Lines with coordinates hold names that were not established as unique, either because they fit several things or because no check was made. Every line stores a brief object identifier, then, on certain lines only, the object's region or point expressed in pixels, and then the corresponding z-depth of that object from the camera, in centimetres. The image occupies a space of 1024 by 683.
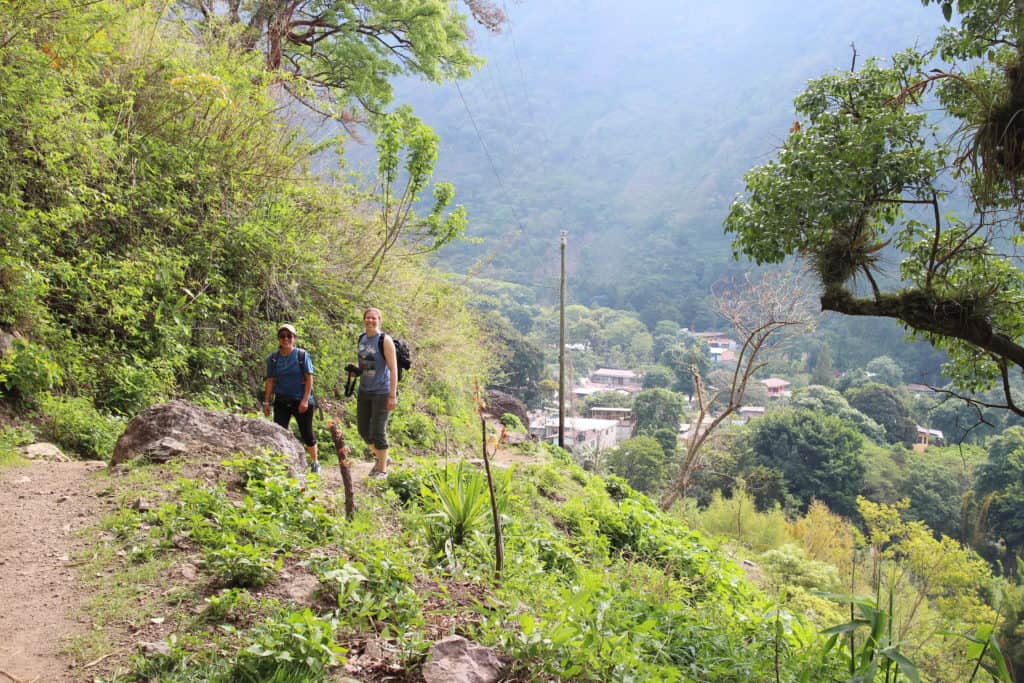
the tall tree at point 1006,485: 3069
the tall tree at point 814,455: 3825
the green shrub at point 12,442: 516
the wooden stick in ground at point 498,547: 371
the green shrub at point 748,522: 2994
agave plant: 440
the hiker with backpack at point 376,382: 580
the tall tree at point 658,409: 4281
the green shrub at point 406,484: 546
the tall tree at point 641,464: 3262
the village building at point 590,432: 4122
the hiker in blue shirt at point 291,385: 612
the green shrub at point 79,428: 616
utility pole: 2180
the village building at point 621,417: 4569
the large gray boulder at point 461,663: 271
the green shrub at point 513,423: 1639
